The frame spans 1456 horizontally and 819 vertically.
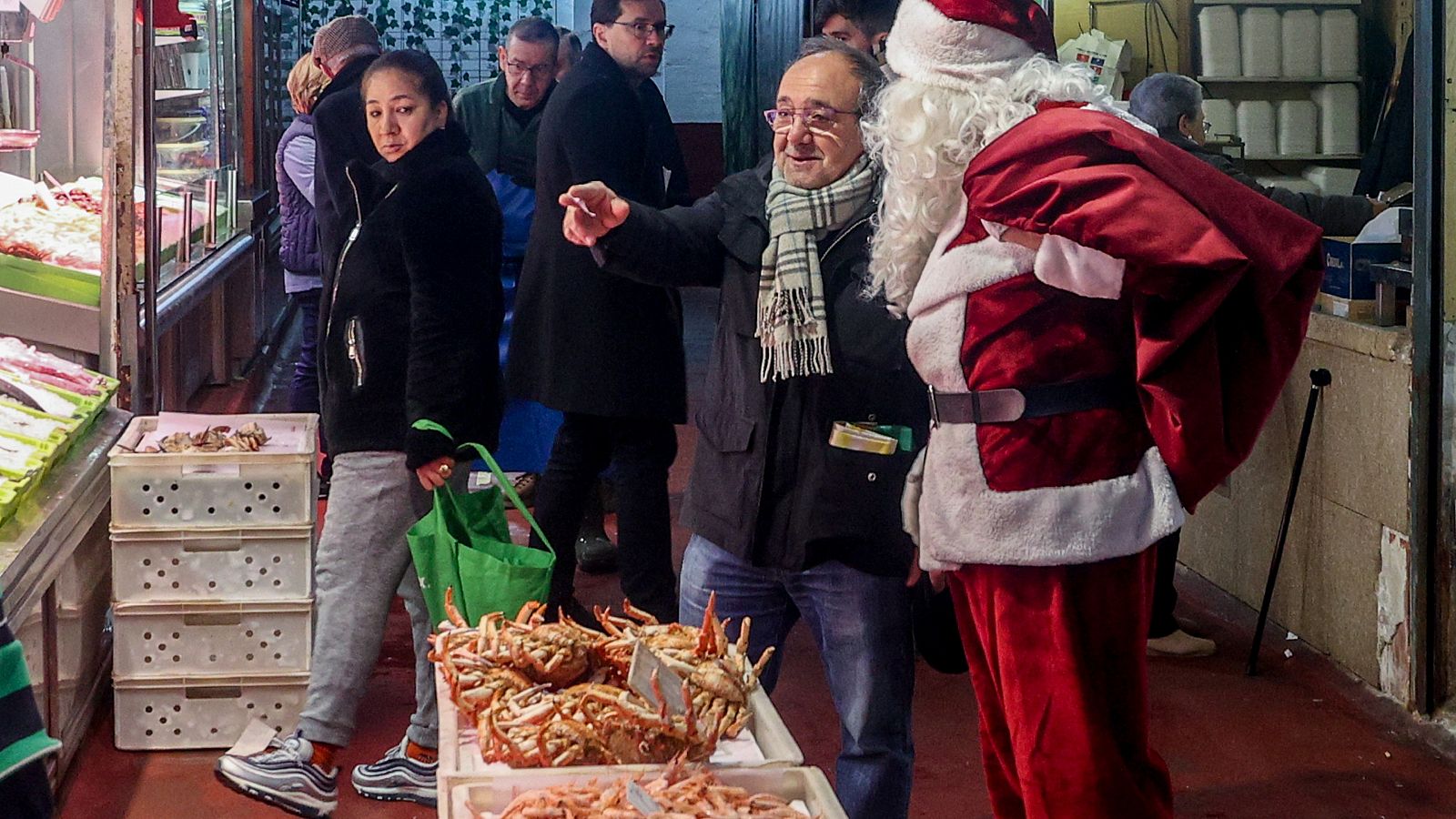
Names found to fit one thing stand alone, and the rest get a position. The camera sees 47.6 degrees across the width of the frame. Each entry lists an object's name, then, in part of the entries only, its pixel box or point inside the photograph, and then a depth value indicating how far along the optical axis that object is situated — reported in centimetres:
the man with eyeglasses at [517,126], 616
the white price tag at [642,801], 196
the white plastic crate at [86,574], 402
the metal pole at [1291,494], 482
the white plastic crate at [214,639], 421
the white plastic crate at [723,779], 208
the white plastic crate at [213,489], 414
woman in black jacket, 364
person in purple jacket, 666
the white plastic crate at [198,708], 423
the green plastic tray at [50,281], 469
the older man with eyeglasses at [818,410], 288
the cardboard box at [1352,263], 482
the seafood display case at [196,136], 712
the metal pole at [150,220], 478
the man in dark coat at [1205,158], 513
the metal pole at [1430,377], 421
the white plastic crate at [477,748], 213
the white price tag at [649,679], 215
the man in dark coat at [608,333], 472
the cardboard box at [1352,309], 486
